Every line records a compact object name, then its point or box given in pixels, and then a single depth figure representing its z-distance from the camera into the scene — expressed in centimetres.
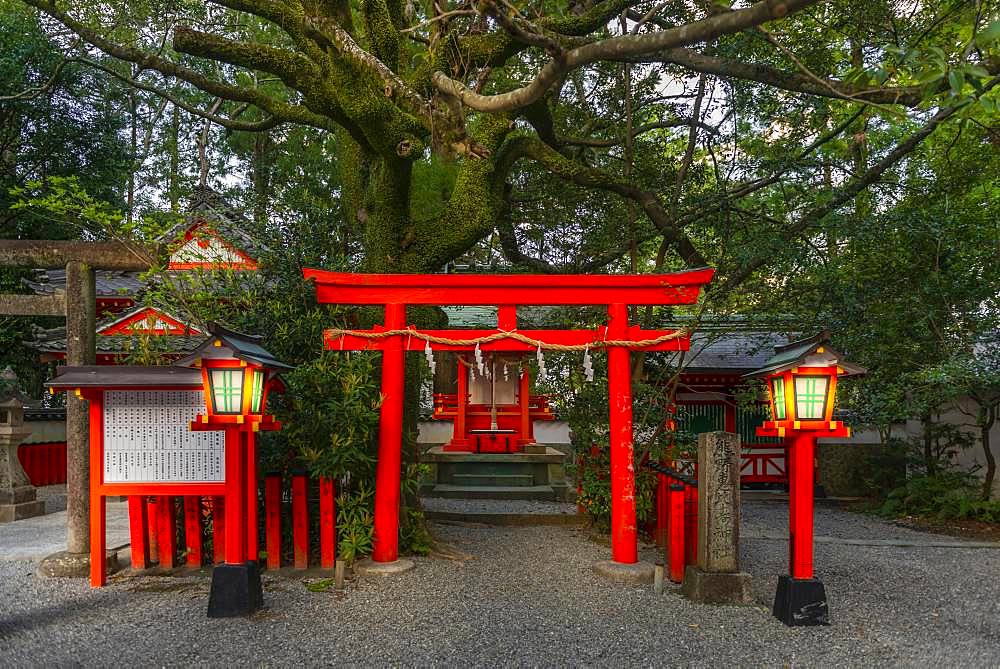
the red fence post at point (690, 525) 625
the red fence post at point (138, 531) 617
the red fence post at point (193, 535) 633
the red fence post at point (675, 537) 601
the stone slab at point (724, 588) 547
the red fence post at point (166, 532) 629
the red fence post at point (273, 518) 627
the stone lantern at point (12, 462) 1052
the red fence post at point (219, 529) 625
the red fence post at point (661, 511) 749
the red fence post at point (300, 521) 621
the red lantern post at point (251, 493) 538
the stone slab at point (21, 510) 1038
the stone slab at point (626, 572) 609
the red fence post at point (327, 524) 620
